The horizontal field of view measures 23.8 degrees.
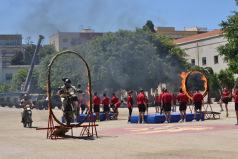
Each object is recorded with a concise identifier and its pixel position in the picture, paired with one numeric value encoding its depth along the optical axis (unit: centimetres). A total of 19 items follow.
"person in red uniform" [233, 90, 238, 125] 2451
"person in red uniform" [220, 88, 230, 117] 3303
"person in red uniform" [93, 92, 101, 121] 3178
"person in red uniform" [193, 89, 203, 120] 2934
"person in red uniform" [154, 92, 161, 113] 3761
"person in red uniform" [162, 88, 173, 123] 2805
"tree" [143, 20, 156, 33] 11628
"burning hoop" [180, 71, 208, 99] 3249
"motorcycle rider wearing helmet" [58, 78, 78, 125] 2127
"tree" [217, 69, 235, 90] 6309
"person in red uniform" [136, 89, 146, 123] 2809
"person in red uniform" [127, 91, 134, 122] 3030
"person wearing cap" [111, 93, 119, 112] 3445
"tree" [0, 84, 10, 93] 12098
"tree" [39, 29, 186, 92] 6669
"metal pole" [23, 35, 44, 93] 8049
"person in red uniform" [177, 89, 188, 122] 2854
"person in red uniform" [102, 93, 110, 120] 3288
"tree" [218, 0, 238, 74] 3919
